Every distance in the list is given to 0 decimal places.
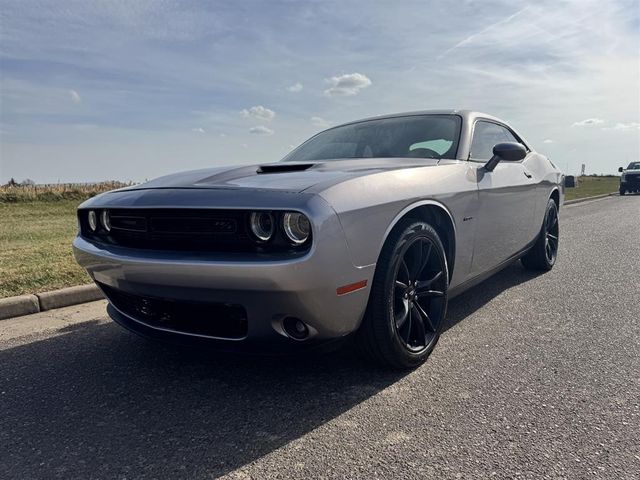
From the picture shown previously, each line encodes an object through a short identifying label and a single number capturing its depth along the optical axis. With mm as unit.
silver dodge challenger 2066
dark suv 23266
